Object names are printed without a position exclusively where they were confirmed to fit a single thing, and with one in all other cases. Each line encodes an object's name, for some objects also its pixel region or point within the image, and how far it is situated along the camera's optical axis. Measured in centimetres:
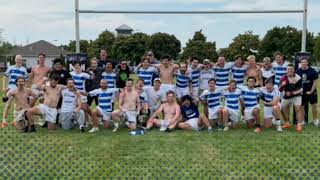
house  8144
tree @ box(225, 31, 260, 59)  5834
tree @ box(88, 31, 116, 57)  5816
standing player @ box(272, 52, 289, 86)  1099
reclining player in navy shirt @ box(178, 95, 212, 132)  1002
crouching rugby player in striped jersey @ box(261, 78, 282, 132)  1011
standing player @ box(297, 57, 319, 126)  1062
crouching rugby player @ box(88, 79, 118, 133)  1016
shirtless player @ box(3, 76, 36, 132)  999
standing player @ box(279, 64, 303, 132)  1028
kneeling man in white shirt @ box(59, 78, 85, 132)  993
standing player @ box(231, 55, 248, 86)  1084
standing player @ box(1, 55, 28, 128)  1077
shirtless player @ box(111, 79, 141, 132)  1016
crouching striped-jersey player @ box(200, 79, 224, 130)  1028
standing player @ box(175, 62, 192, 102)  1080
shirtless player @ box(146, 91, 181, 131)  1003
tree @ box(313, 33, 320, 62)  5202
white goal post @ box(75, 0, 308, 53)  1169
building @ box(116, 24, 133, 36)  9179
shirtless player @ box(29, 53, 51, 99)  1070
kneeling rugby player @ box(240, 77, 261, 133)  1010
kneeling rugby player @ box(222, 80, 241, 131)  1012
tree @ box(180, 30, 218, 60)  5509
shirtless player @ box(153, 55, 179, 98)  1074
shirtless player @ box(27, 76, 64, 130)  997
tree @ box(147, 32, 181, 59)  4541
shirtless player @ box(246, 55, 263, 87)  1083
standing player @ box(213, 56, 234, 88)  1089
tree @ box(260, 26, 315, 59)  5453
